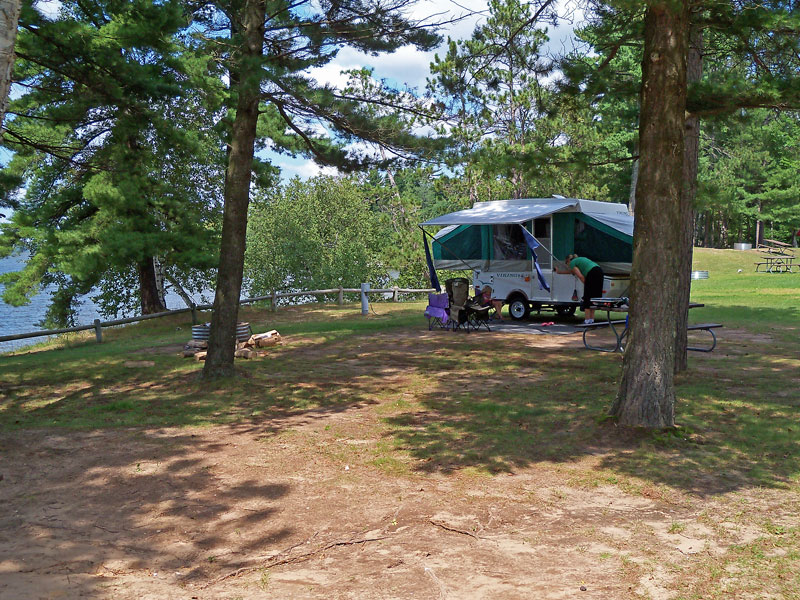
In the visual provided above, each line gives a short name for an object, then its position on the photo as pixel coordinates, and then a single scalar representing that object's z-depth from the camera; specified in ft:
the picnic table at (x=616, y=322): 34.22
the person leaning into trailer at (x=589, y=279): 44.60
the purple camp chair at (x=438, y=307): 46.21
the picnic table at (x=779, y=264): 93.70
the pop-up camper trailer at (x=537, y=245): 46.42
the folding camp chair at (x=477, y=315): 46.01
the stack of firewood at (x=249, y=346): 37.32
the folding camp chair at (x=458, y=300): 46.19
